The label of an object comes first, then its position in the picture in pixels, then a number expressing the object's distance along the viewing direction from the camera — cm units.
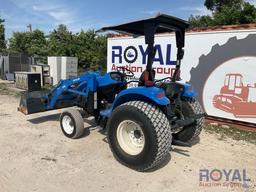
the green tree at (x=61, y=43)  1355
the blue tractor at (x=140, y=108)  278
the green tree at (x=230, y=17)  1338
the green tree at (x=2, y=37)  2127
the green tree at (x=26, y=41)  2031
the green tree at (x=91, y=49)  1310
